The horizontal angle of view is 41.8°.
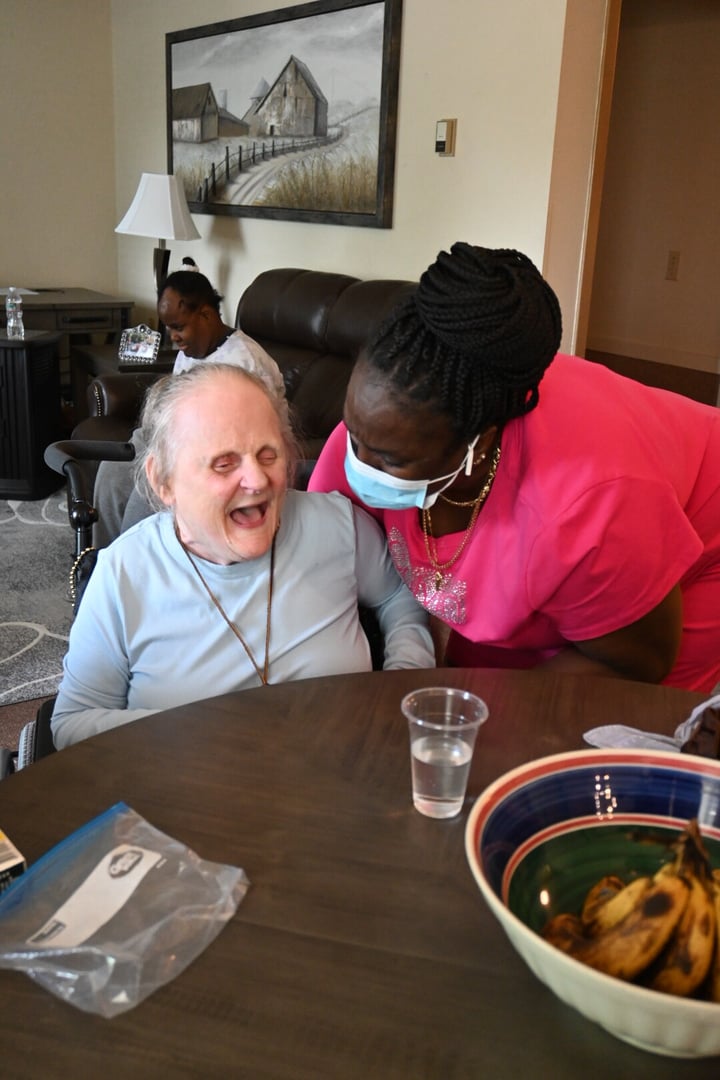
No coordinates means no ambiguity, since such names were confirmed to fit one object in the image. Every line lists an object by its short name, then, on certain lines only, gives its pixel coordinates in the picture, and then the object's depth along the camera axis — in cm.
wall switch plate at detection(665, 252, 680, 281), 521
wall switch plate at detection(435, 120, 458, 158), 366
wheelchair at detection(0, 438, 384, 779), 129
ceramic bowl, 77
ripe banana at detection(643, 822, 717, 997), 61
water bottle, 460
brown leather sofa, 383
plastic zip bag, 71
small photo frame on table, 479
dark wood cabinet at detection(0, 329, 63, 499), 450
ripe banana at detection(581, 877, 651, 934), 64
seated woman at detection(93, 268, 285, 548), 319
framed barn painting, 401
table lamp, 489
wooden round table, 65
